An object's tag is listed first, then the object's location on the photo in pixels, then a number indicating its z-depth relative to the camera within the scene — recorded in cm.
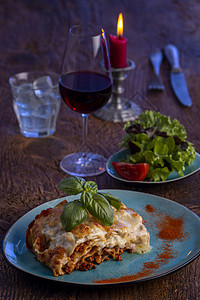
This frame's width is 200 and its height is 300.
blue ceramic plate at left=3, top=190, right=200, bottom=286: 107
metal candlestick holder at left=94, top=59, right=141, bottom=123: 209
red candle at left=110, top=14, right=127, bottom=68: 204
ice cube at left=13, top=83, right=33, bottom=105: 191
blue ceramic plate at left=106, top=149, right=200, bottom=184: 155
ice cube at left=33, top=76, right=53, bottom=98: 206
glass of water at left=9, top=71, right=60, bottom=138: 191
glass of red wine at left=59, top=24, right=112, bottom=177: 156
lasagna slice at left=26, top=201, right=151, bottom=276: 109
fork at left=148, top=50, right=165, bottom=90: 238
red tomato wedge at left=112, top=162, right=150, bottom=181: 152
